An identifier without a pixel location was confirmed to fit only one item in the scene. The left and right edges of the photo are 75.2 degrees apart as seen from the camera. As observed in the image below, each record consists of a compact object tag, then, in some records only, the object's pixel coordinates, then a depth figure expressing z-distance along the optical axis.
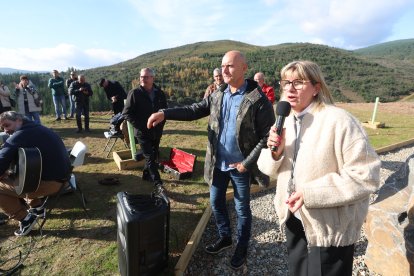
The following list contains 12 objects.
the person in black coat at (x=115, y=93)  8.42
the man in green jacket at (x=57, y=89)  11.35
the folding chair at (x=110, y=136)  7.12
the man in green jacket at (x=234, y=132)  2.75
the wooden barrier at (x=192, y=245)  3.04
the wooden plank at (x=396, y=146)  7.60
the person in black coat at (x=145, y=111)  4.82
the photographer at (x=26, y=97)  9.58
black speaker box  2.53
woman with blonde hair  1.62
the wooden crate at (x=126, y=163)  6.26
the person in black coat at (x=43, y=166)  3.63
